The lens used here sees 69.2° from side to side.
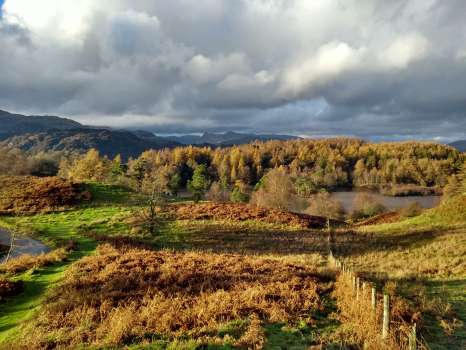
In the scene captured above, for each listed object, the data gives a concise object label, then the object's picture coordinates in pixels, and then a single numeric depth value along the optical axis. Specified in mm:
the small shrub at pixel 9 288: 13395
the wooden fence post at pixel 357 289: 11209
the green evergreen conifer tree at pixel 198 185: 76188
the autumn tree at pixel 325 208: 74000
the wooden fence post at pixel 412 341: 7052
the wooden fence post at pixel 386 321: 8344
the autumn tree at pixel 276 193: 77169
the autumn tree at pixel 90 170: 85938
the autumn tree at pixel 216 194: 95688
